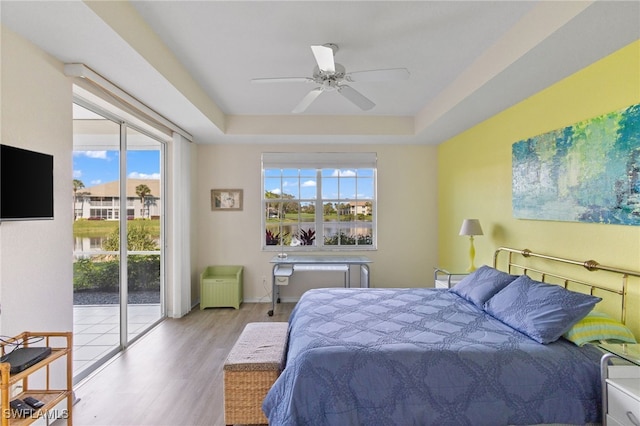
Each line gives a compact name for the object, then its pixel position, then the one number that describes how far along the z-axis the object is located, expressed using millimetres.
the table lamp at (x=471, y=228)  3522
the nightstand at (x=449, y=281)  3596
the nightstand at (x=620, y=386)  1515
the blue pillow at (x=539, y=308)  1918
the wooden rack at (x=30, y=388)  1417
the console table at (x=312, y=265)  4359
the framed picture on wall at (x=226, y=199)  4965
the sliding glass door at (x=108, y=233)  2848
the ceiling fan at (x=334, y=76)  2168
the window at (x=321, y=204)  5059
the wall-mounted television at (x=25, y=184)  1682
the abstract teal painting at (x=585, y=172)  2006
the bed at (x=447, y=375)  1683
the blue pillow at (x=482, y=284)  2621
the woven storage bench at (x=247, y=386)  2027
